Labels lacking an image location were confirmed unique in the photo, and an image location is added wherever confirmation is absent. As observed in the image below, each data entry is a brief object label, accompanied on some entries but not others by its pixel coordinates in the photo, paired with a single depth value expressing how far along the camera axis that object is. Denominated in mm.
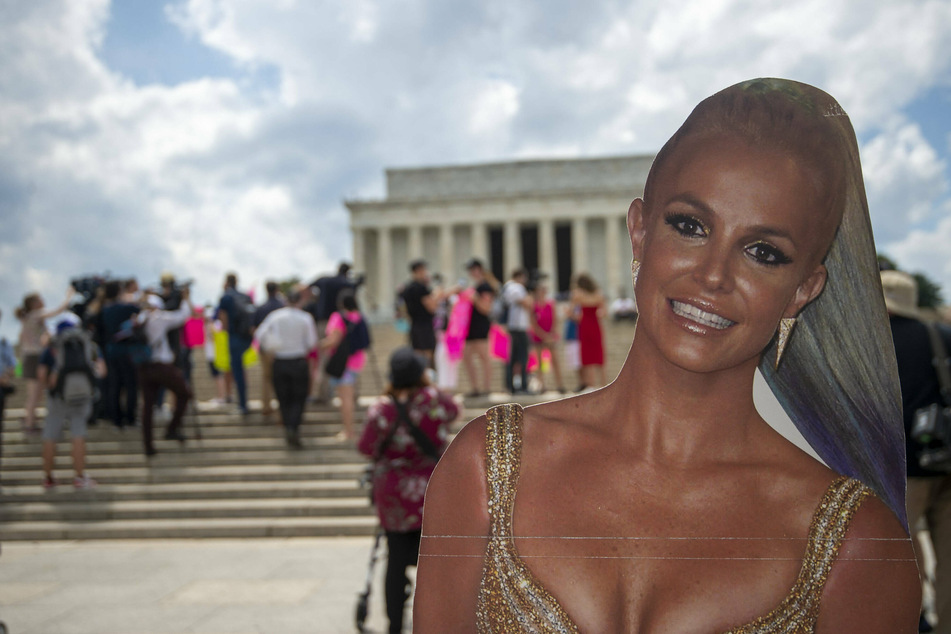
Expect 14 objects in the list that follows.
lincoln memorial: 46812
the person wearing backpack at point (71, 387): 7934
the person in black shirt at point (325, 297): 10422
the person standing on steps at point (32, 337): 9656
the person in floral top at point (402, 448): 4383
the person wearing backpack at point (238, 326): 10500
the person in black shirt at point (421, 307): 9570
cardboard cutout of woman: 1375
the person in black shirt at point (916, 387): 3578
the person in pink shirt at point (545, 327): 8836
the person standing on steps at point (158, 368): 9031
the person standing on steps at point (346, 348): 8758
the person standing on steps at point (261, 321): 10125
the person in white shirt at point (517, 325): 9859
